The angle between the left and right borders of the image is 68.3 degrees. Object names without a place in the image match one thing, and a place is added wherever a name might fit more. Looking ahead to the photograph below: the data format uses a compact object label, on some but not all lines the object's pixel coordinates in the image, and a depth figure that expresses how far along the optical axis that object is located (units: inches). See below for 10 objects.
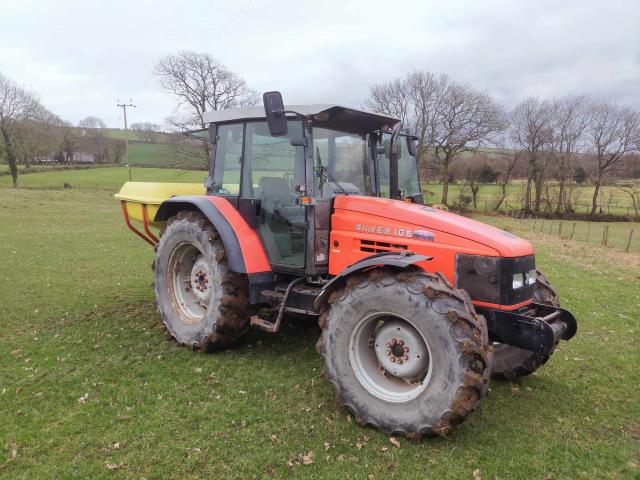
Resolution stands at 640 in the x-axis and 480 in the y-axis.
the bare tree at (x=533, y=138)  1561.3
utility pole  1609.3
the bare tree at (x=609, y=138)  1537.9
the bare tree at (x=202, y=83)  1421.0
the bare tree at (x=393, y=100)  1550.2
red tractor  128.6
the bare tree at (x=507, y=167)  1637.1
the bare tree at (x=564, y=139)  1562.5
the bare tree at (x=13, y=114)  1512.1
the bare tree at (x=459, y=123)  1461.6
